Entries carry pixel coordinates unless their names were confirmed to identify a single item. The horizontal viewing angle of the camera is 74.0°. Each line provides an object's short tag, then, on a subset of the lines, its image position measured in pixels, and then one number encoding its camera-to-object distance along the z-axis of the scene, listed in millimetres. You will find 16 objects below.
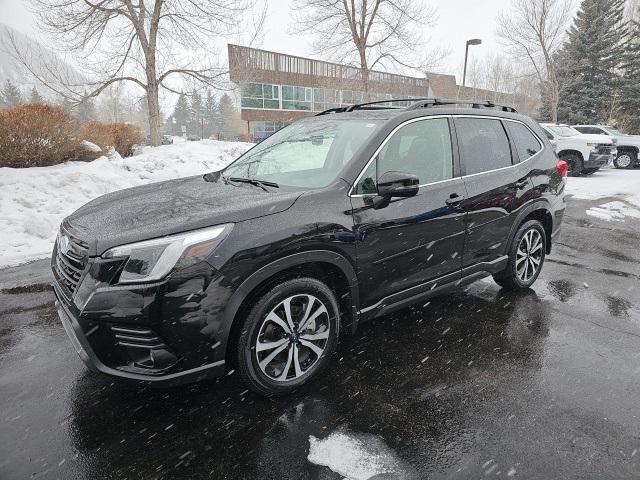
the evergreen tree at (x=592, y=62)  30734
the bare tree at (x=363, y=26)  20266
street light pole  21555
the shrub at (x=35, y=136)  8969
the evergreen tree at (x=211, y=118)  94875
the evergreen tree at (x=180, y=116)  99688
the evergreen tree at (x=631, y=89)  30609
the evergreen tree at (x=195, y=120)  94812
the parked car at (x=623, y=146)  17812
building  41250
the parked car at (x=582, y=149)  14922
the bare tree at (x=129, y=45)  13586
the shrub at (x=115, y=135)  11688
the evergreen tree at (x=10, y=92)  61031
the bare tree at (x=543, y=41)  28297
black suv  2318
